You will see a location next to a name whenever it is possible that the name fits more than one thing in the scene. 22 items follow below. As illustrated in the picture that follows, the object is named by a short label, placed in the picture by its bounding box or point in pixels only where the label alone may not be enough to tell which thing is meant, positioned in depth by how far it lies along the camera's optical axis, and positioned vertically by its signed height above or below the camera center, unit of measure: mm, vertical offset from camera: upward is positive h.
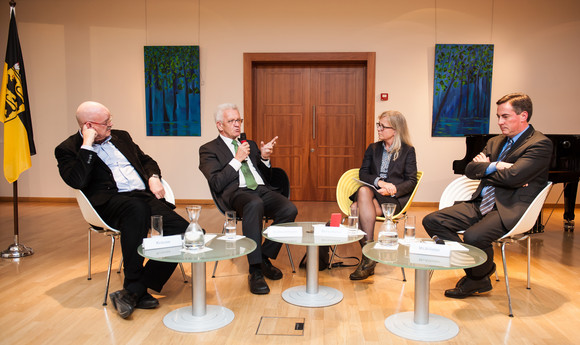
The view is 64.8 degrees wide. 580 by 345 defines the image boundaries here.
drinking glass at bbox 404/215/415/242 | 2662 -566
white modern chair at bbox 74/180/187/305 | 2975 -593
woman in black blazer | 3648 -339
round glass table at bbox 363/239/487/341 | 2324 -864
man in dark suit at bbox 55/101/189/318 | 2838 -424
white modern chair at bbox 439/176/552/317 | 2846 -580
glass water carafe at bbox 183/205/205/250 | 2484 -563
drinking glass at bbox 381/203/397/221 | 2787 -479
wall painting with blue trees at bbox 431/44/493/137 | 6648 +660
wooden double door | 7117 +203
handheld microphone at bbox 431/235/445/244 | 2527 -603
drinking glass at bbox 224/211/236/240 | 2775 -576
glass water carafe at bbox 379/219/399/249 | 2633 -600
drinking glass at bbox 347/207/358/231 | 2988 -585
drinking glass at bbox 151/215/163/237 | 2613 -548
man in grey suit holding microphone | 3336 -417
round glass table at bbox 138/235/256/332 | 2406 -936
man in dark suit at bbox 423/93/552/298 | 2949 -382
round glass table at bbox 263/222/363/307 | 2793 -1032
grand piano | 4660 -245
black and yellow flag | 4262 +148
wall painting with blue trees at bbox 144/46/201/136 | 6902 +619
